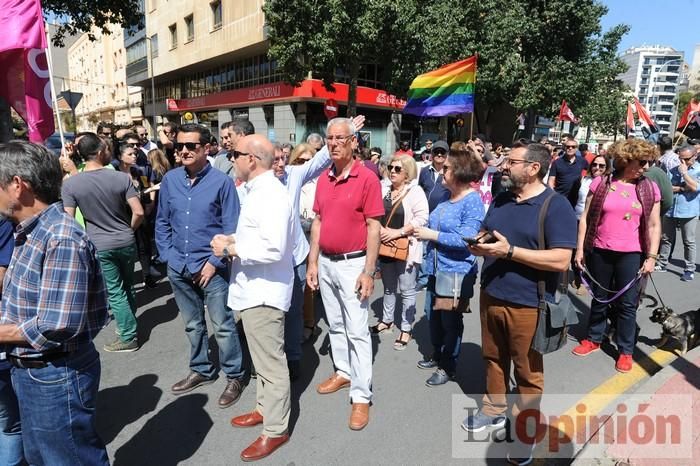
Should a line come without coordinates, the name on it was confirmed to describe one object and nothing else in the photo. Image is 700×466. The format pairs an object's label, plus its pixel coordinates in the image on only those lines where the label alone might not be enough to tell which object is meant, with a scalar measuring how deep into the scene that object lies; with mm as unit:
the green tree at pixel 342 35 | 13891
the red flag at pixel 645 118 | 10914
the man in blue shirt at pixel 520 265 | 2531
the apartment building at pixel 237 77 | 23109
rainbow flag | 6504
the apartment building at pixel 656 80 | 143125
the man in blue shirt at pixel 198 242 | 3312
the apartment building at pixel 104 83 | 49688
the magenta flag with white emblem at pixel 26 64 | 4289
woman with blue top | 3301
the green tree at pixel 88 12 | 12192
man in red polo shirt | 3057
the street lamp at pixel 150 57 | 35262
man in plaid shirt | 1761
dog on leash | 4219
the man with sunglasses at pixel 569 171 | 7273
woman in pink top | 3912
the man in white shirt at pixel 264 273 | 2582
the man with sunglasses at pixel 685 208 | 6793
